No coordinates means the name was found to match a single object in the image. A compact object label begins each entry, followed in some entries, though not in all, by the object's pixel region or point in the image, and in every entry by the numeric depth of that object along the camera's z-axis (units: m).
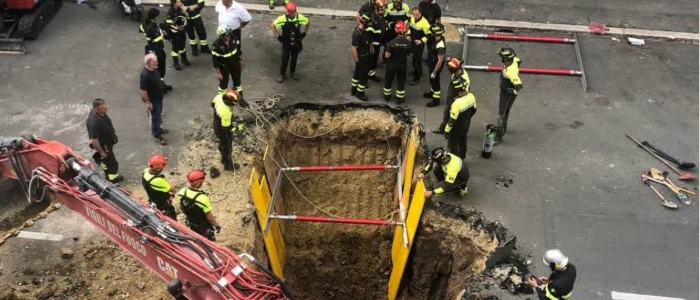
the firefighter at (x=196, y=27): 12.73
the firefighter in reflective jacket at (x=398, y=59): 11.49
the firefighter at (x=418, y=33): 12.29
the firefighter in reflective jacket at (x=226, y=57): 11.02
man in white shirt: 12.54
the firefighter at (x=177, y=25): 12.25
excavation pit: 11.33
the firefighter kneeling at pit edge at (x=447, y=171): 9.38
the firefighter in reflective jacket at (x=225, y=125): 9.56
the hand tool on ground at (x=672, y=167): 10.60
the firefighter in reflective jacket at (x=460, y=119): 10.06
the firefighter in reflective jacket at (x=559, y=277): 7.27
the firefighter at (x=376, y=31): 12.11
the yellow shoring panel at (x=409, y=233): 9.45
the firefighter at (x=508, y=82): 10.72
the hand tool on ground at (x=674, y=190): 10.14
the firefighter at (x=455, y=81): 10.22
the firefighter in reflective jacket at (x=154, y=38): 11.61
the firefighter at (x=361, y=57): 11.68
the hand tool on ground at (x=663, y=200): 10.02
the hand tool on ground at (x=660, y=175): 10.46
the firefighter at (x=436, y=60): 11.63
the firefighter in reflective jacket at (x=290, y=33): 11.98
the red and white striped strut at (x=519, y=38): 14.34
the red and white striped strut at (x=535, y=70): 13.17
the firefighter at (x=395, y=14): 12.57
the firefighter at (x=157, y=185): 8.00
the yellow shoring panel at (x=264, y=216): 9.47
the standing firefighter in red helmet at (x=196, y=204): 7.84
